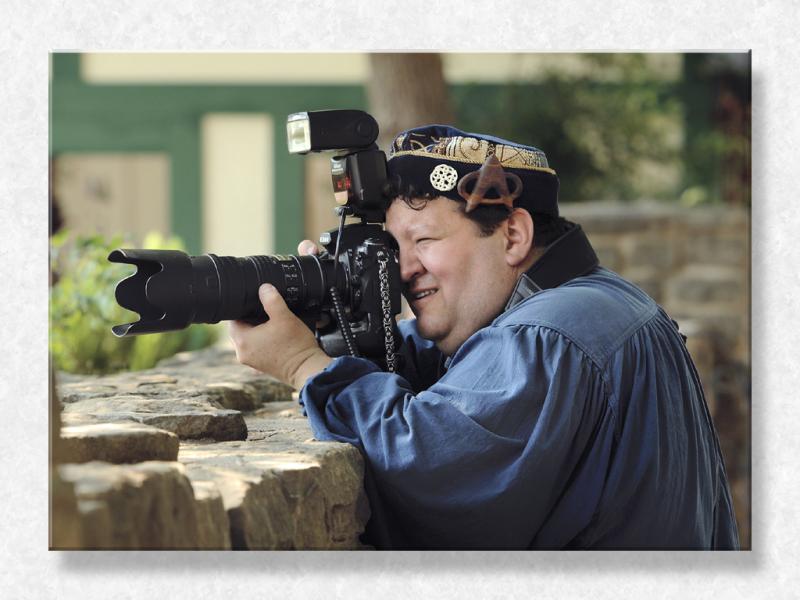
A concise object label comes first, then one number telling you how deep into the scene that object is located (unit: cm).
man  383
